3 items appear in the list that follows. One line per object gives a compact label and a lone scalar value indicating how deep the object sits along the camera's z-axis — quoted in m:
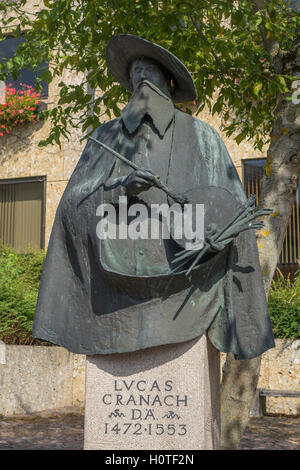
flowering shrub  13.95
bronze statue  3.22
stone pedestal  3.20
